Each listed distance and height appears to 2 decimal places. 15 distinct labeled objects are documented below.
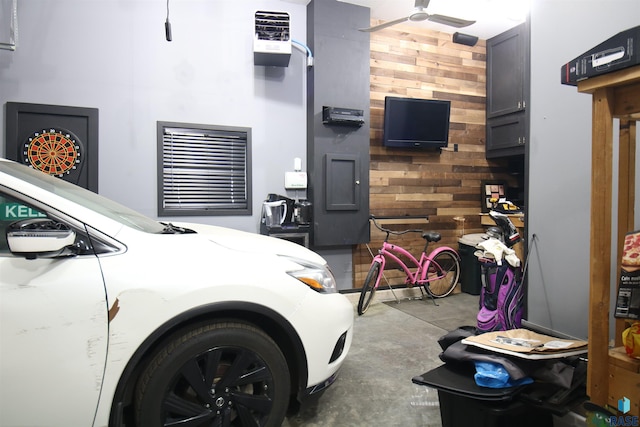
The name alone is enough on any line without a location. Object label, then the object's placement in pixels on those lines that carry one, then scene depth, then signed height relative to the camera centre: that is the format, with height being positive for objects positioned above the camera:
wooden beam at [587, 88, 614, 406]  1.35 -0.15
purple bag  2.50 -0.67
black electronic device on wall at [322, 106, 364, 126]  3.93 +0.93
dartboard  3.29 +0.45
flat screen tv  4.39 +0.97
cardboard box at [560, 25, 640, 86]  1.22 +0.51
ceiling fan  3.14 +1.64
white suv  1.17 -0.44
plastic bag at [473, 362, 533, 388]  1.51 -0.73
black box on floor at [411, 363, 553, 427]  1.47 -0.83
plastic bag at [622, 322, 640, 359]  1.30 -0.50
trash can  4.65 -0.82
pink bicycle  4.03 -0.82
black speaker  4.86 +2.17
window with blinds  3.70 +0.33
